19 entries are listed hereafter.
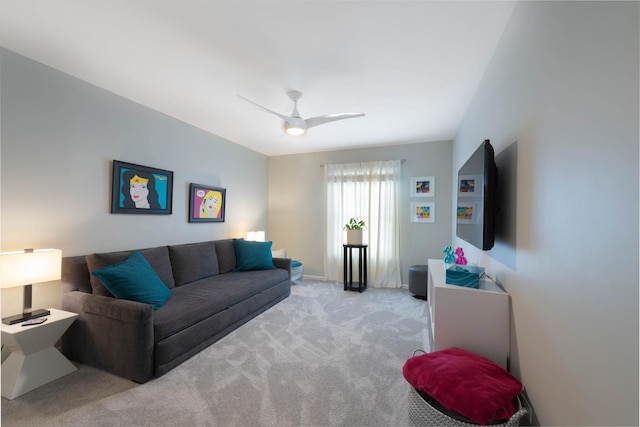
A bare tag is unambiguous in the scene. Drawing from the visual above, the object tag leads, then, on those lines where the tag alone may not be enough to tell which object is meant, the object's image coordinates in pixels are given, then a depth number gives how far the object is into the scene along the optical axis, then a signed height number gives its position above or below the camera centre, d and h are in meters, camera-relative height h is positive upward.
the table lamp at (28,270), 1.79 -0.44
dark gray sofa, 1.93 -0.89
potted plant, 4.41 -0.32
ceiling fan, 2.59 +0.97
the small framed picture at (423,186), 4.38 +0.52
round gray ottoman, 3.81 -0.96
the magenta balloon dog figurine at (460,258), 2.25 -0.36
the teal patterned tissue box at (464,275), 1.73 -0.39
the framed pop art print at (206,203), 3.71 +0.15
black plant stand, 4.36 -0.92
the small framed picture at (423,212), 4.38 +0.08
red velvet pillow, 1.13 -0.79
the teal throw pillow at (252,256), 3.87 -0.64
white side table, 1.76 -1.07
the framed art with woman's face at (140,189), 2.77 +0.26
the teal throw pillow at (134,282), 2.15 -0.60
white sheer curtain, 4.54 +0.07
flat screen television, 1.64 +0.13
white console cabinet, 1.62 -0.66
